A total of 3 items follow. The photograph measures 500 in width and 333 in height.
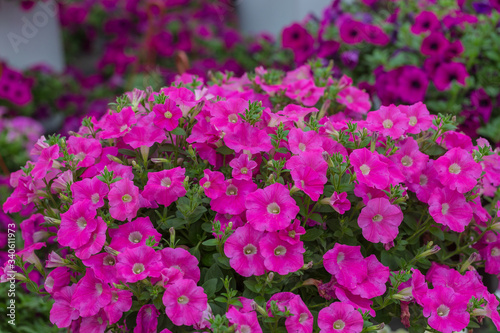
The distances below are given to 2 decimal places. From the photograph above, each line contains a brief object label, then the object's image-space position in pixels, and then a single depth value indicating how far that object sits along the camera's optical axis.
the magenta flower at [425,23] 1.83
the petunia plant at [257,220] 0.87
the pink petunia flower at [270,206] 0.86
